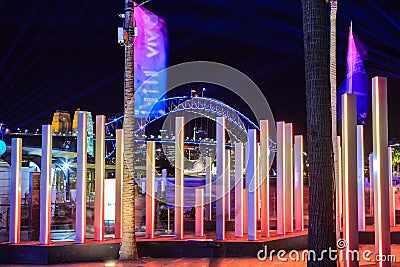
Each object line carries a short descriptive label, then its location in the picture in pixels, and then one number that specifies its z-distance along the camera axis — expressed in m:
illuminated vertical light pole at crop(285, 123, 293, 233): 13.86
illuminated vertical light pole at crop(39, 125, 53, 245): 11.81
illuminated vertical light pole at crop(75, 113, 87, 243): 11.98
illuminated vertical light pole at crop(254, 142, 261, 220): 13.17
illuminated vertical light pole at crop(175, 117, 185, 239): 12.80
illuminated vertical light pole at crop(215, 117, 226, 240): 12.79
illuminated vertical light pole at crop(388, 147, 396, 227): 15.27
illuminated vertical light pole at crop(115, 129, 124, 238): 12.68
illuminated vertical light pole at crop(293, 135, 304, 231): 14.47
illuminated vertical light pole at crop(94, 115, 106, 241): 12.27
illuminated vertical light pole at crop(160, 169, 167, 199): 20.58
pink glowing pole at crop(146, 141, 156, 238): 12.98
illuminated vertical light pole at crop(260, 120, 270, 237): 13.20
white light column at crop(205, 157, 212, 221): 17.11
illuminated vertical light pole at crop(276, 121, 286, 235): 13.58
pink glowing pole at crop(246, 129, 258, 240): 12.65
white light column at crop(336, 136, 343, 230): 13.14
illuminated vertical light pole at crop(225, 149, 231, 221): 15.19
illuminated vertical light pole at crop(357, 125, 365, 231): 12.54
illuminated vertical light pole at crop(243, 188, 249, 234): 13.41
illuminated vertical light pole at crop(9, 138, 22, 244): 12.01
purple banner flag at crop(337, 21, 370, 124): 18.12
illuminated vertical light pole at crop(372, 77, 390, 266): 8.68
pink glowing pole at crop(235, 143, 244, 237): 13.17
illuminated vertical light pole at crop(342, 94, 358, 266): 8.66
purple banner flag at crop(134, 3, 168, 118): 15.90
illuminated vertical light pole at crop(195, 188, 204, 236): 13.50
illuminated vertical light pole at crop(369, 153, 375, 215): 15.03
